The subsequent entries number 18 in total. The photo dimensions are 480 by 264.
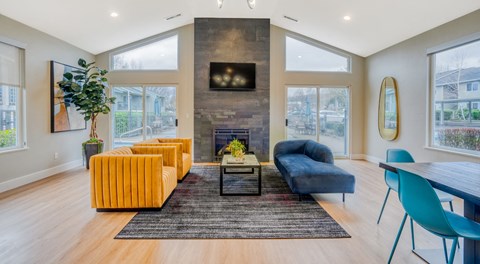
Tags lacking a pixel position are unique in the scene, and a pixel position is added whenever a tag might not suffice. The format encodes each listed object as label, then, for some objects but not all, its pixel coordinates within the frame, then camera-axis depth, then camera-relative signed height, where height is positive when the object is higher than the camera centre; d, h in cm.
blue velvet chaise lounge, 362 -70
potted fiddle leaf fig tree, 542 +60
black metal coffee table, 392 -60
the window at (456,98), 406 +45
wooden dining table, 163 -39
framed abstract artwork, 509 +36
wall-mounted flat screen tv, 666 +123
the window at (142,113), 688 +31
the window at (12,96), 425 +47
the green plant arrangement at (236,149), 427 -40
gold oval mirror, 583 +34
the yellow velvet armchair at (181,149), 454 -46
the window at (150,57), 688 +177
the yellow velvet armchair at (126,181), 314 -67
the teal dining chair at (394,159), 282 -38
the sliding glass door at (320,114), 710 +29
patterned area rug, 268 -108
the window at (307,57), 704 +182
